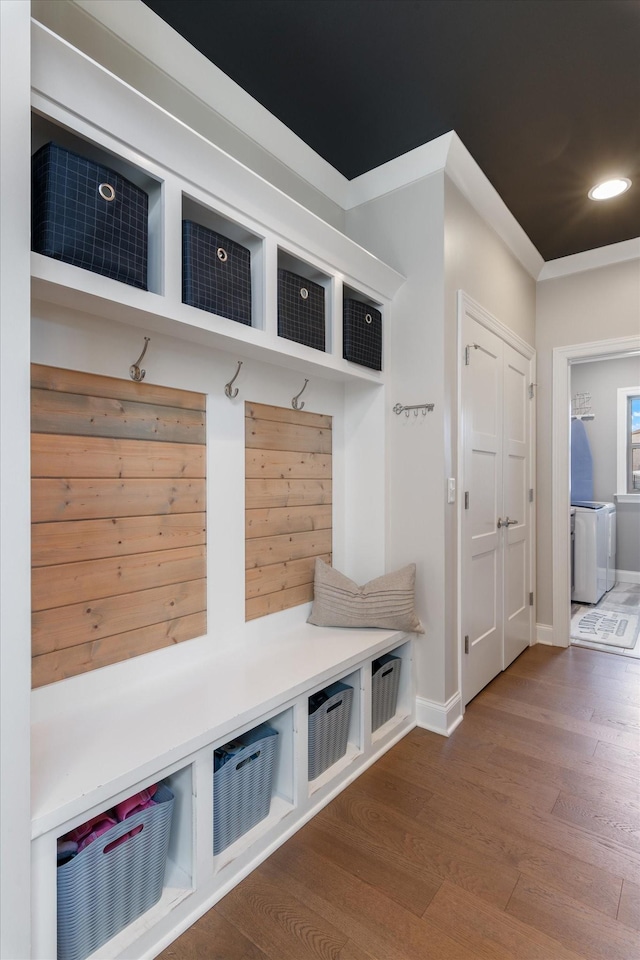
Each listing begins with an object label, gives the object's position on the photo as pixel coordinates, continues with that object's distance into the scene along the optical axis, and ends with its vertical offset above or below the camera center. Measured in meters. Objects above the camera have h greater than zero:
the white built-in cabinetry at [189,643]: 1.19 -0.57
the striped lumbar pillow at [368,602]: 2.21 -0.53
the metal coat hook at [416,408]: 2.31 +0.34
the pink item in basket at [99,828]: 1.21 -0.85
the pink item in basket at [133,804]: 1.30 -0.84
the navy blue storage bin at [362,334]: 2.16 +0.65
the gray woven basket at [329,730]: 1.81 -0.92
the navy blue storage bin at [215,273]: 1.48 +0.64
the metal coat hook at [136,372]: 1.60 +0.35
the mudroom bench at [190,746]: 1.16 -0.69
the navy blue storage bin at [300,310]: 1.85 +0.65
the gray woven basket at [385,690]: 2.15 -0.91
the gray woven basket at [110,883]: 1.15 -0.96
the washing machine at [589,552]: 4.55 -0.65
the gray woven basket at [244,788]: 1.48 -0.94
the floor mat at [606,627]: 3.64 -1.14
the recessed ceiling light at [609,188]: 2.54 +1.50
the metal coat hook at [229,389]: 1.91 +0.35
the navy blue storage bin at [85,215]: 1.16 +0.64
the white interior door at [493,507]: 2.54 -0.15
